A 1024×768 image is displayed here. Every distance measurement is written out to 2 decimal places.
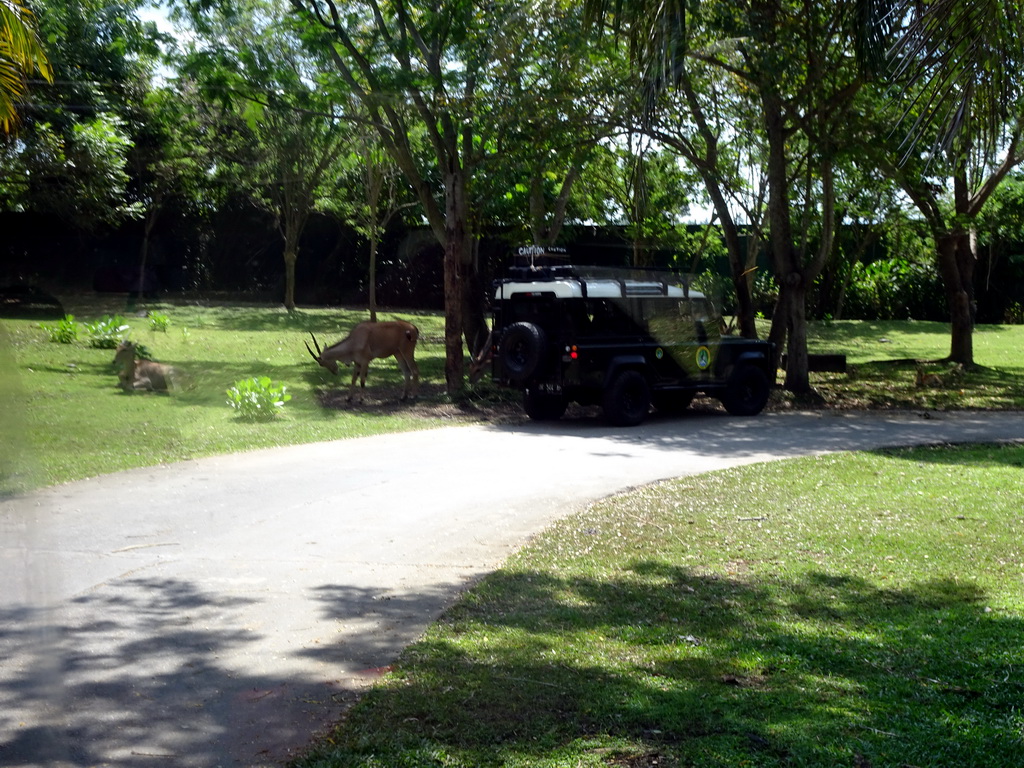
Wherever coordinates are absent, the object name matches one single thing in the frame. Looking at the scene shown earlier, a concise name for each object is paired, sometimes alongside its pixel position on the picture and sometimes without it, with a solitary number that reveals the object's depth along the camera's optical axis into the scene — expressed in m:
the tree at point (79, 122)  20.64
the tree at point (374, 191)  25.13
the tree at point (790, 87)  16.41
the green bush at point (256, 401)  15.43
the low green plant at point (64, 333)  20.94
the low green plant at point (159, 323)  24.16
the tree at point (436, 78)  17.12
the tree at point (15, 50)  9.91
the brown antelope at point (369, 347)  17.59
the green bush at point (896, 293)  40.19
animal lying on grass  17.08
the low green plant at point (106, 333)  20.91
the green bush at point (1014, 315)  39.69
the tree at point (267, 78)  17.11
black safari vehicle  15.20
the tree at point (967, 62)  7.82
